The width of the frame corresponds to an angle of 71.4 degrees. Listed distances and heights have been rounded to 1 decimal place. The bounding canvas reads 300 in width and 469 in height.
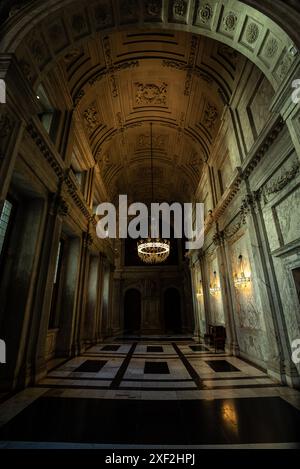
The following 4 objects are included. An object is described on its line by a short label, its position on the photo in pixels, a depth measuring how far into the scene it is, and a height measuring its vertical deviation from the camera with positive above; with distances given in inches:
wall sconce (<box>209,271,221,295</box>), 333.4 +33.9
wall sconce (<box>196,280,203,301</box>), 438.9 +35.5
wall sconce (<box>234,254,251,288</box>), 234.0 +33.8
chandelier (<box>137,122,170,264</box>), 370.6 +106.4
